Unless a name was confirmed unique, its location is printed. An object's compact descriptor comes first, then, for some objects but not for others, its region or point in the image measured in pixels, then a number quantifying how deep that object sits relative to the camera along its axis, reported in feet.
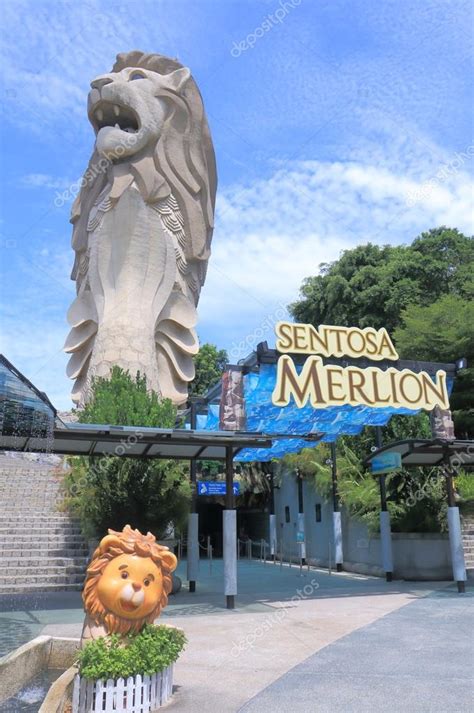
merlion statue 92.73
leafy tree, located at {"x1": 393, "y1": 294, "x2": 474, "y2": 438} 77.46
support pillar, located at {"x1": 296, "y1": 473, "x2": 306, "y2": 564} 70.18
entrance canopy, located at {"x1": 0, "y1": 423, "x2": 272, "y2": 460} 36.24
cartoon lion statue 17.90
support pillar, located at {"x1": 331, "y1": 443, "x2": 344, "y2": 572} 63.57
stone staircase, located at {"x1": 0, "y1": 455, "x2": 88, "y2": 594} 45.32
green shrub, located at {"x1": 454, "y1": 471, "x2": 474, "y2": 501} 61.31
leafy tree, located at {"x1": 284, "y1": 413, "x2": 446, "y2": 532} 56.13
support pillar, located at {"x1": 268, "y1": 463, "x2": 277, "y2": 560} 82.34
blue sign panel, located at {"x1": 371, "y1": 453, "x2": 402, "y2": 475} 48.06
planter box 16.94
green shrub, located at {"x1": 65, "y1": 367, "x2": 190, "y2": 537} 48.24
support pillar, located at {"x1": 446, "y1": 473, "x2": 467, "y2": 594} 43.16
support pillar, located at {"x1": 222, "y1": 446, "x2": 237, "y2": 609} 38.50
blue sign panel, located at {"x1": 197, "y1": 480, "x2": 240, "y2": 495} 59.93
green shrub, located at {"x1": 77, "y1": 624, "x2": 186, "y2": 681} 17.01
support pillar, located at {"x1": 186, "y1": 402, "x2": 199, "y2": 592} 48.60
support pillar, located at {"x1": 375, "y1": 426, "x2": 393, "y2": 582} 53.16
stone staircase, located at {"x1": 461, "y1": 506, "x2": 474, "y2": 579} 55.80
